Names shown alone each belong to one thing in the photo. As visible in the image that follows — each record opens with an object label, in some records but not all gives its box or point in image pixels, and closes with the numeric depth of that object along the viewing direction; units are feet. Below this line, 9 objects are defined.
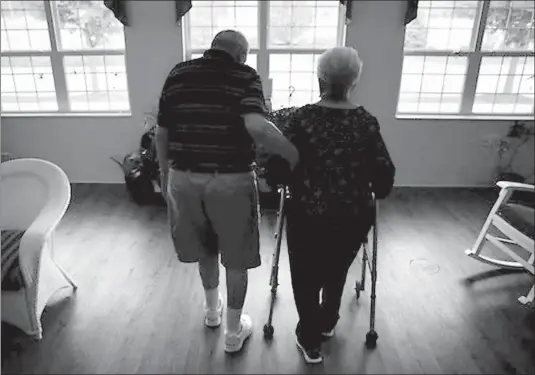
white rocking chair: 6.34
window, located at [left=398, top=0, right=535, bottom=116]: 11.59
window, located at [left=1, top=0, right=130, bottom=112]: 11.72
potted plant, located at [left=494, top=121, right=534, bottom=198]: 11.80
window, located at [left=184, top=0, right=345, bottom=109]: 11.68
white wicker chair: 6.19
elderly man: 4.87
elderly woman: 4.89
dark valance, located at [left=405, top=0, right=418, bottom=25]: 10.82
